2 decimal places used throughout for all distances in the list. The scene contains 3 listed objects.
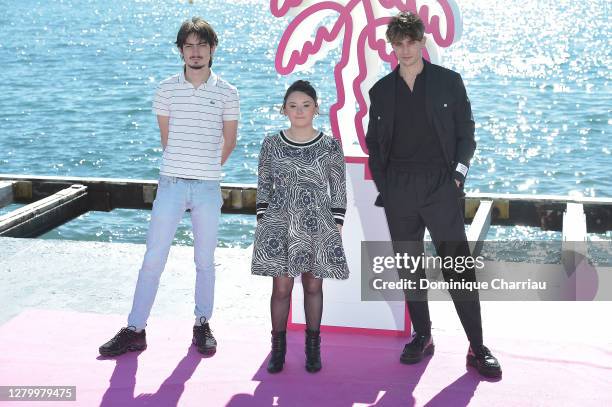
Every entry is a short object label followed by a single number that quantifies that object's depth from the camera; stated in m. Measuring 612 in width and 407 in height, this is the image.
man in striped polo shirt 5.16
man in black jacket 4.88
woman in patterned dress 4.93
